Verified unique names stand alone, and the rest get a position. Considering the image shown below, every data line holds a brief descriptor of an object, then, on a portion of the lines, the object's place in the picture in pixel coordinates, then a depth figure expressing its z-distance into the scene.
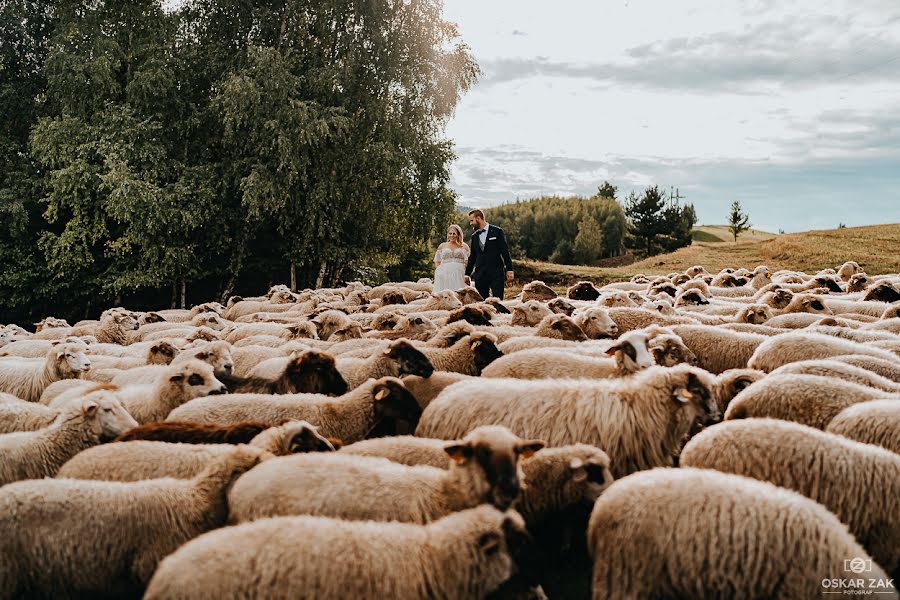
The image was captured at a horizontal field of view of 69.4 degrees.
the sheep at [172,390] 6.77
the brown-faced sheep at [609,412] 5.15
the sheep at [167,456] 4.75
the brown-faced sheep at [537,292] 14.20
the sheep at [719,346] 8.32
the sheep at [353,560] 3.11
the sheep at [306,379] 7.12
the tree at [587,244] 117.31
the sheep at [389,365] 7.03
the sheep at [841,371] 5.85
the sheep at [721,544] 3.33
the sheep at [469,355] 7.80
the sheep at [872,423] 4.61
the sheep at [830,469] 4.02
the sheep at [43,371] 8.85
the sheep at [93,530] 3.89
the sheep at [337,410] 5.97
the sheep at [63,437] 5.27
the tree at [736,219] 97.67
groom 14.56
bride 14.80
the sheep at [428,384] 6.64
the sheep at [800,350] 7.16
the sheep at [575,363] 6.52
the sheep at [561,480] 4.46
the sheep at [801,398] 5.22
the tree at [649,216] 84.69
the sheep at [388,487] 3.91
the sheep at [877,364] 6.52
